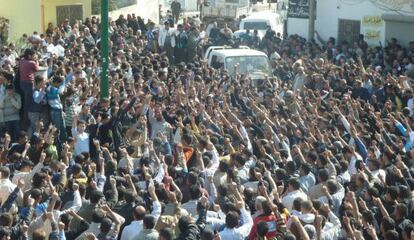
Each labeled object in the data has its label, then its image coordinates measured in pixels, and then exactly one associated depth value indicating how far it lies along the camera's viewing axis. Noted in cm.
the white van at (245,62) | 2003
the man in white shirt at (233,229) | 865
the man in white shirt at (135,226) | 877
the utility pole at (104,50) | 1532
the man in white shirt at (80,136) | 1284
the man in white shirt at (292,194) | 980
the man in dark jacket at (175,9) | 3666
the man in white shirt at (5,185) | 999
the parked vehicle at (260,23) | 3025
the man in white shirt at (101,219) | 875
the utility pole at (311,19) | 2795
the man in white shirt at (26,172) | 1057
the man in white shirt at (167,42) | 2444
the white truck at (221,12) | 3531
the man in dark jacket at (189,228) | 871
